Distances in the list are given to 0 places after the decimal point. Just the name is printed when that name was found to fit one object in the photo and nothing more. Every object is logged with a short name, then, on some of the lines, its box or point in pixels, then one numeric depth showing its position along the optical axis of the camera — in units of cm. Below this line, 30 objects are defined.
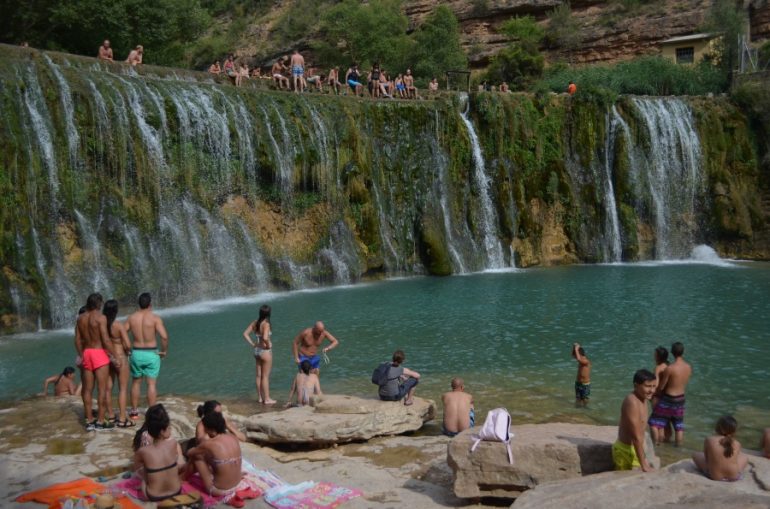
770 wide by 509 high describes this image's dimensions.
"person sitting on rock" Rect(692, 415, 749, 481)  631
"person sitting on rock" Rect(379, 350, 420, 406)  961
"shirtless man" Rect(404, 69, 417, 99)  3022
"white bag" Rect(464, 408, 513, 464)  659
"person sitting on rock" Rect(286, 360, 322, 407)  984
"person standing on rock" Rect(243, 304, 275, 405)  1004
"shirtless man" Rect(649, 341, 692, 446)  888
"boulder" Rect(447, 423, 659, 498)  655
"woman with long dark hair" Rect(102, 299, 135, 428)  831
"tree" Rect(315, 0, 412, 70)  4425
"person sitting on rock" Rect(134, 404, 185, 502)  616
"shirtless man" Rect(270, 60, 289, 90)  2655
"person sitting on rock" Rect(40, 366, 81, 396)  1068
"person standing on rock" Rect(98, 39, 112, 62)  2271
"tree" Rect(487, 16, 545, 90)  4153
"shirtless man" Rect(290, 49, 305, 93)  2619
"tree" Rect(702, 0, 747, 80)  3656
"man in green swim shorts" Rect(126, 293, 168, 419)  863
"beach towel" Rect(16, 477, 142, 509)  601
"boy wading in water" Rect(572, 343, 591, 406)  1041
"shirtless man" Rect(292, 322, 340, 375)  1030
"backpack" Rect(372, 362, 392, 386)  974
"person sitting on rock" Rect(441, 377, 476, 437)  878
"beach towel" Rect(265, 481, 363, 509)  633
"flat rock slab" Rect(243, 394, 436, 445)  838
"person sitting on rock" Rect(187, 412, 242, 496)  634
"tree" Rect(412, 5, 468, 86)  4259
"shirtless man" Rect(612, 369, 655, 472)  645
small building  4031
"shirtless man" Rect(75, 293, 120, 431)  820
